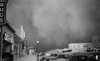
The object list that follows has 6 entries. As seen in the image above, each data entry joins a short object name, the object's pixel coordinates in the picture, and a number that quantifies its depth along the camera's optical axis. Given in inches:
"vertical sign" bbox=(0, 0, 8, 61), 327.4
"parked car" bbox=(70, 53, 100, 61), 403.1
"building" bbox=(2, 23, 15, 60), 486.7
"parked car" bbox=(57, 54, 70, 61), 456.8
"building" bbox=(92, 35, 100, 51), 1696.6
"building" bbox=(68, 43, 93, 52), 2685.0
